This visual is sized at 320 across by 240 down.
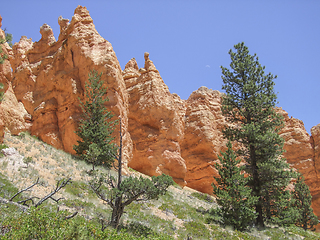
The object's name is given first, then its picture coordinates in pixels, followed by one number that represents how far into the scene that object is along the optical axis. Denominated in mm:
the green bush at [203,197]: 24147
